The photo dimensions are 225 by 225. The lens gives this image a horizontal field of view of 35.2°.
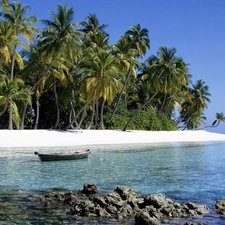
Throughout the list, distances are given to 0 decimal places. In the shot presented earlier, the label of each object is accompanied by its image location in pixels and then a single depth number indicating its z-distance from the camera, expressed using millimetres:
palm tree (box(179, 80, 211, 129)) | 62094
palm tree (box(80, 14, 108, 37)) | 46562
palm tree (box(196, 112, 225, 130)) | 67875
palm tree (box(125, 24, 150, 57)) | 47031
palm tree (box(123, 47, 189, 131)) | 44188
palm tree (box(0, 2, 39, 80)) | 34312
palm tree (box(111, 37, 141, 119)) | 41469
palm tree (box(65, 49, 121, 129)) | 35312
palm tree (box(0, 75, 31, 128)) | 30625
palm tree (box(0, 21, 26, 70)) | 30453
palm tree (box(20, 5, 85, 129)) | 33812
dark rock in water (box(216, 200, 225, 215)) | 9737
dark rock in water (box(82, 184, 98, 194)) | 12188
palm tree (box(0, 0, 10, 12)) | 33438
